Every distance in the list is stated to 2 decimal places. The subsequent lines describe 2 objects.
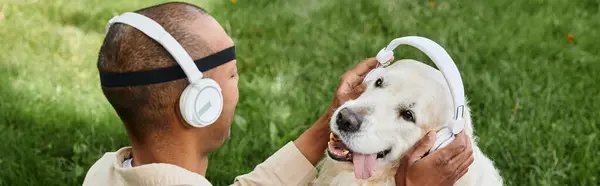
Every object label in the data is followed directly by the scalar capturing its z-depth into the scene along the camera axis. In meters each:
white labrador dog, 2.85
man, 2.46
